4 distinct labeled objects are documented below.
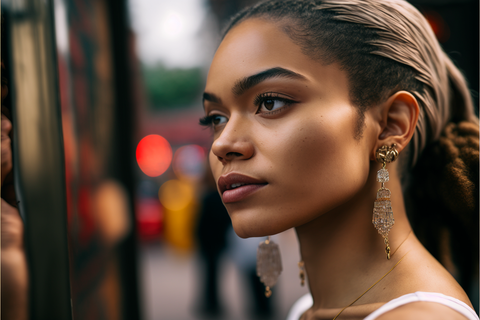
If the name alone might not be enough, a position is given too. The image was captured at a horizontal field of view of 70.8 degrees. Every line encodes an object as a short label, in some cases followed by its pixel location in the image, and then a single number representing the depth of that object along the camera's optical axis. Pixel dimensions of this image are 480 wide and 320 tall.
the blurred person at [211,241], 4.04
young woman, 0.93
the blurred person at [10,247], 0.82
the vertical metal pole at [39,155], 0.84
